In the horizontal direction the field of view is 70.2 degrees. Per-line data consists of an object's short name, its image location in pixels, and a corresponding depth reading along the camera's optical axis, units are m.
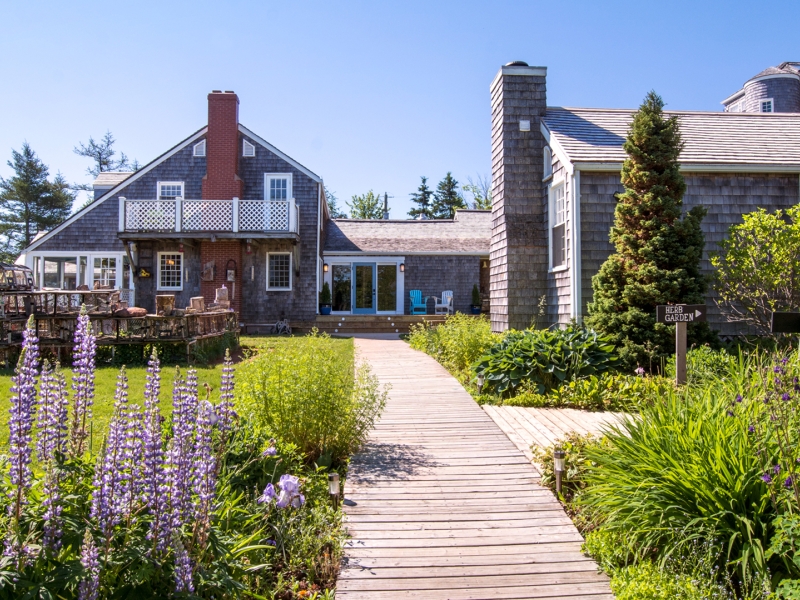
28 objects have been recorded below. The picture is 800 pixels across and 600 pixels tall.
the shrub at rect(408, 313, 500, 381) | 9.44
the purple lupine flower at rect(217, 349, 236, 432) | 2.52
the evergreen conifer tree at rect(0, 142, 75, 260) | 36.66
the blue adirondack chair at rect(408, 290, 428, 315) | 20.98
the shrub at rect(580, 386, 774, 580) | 2.94
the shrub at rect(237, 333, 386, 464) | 4.61
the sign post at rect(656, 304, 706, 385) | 6.23
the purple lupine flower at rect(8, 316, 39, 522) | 2.02
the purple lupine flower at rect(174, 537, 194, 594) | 2.09
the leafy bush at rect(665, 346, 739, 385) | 6.66
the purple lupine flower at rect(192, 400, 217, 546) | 2.32
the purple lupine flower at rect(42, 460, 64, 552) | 2.03
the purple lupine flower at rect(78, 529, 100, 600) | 1.90
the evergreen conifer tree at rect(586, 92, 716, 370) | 7.90
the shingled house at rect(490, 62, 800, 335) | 9.66
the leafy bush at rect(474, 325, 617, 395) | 7.30
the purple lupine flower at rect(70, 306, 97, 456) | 2.38
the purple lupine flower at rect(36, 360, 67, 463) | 2.31
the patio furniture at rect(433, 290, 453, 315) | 20.86
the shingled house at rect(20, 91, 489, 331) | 17.44
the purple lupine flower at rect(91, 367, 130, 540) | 2.05
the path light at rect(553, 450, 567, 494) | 4.14
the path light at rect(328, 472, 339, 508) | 3.87
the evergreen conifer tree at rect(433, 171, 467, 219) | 44.69
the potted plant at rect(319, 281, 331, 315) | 20.02
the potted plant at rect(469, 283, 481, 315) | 21.11
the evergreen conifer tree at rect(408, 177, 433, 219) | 45.66
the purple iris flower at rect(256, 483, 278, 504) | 3.09
